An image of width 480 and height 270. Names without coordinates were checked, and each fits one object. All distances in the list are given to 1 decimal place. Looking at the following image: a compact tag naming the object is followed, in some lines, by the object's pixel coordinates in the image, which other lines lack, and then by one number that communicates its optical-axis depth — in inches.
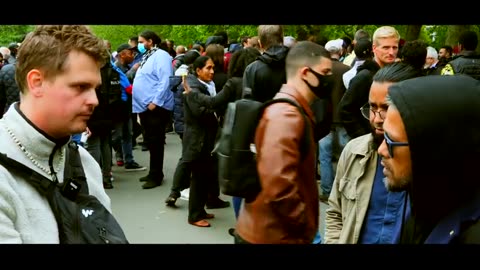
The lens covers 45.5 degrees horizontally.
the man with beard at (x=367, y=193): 78.6
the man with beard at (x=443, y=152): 52.0
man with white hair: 260.7
